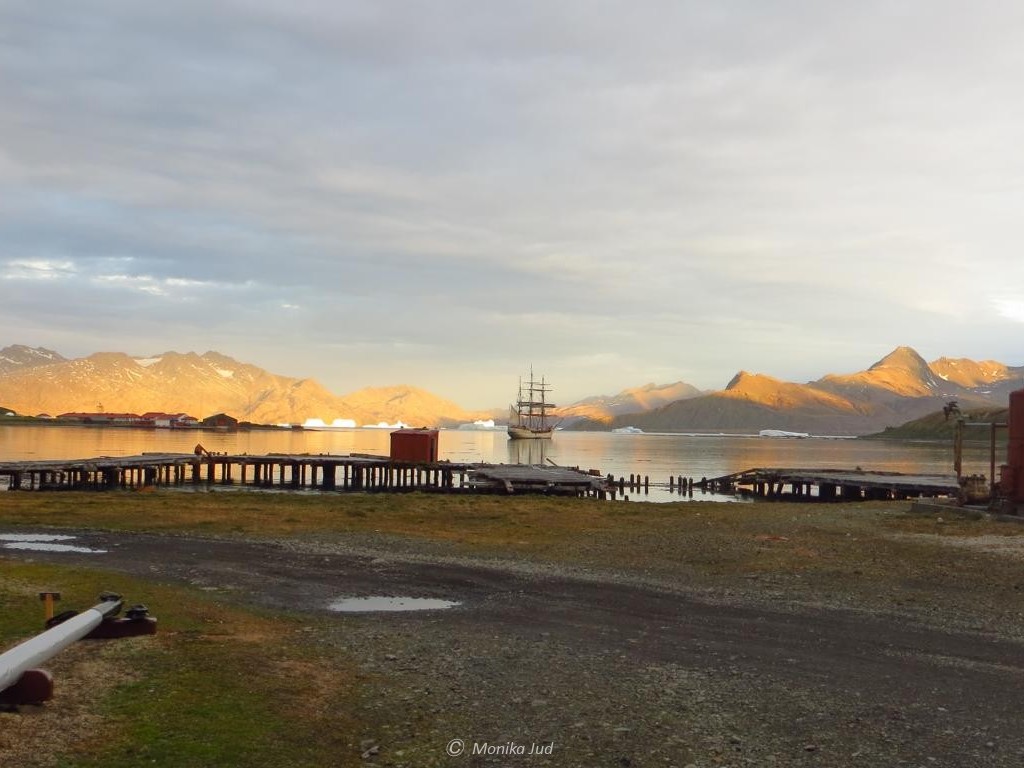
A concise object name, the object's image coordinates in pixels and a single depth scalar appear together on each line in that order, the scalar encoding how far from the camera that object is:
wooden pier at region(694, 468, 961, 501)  50.84
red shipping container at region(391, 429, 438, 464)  66.69
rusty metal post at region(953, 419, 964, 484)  37.09
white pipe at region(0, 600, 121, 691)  7.69
